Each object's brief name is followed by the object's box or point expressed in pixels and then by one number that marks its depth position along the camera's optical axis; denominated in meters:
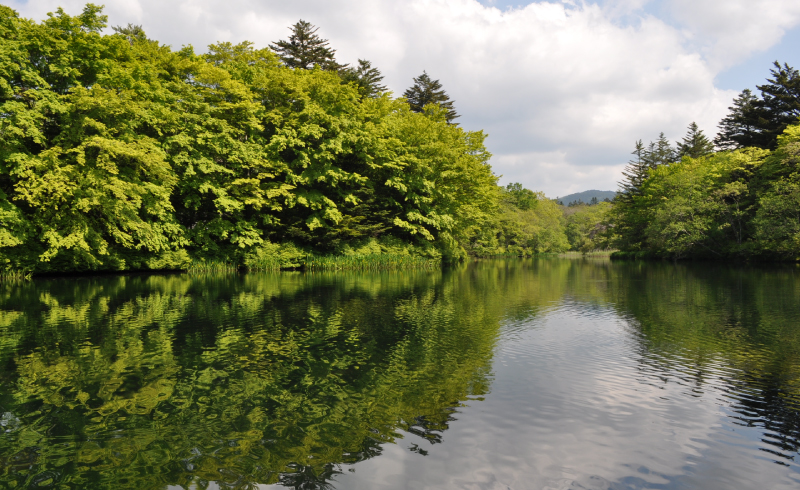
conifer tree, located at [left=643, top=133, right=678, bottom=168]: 76.69
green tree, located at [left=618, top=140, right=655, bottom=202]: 71.06
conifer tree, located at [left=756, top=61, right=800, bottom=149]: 48.38
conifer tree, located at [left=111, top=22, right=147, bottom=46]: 38.71
